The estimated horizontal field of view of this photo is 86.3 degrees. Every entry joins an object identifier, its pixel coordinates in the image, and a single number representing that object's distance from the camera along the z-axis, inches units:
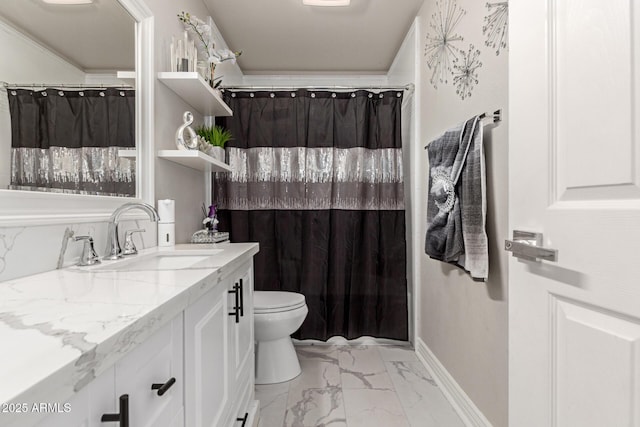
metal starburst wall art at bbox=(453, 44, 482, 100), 61.9
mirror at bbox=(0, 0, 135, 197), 34.4
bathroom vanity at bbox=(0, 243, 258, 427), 14.7
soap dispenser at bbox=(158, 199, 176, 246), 62.9
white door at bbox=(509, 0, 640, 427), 23.3
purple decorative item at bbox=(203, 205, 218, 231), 82.4
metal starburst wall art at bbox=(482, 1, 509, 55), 52.7
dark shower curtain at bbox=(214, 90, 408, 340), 101.4
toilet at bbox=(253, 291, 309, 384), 77.9
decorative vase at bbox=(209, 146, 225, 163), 80.3
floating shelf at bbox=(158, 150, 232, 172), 64.0
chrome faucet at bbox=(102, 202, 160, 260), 46.0
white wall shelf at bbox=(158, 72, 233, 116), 64.2
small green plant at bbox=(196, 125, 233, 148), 81.8
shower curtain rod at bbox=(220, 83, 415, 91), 100.3
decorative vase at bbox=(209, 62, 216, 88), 78.5
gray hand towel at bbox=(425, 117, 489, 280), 57.1
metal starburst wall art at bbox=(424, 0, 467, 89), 71.2
